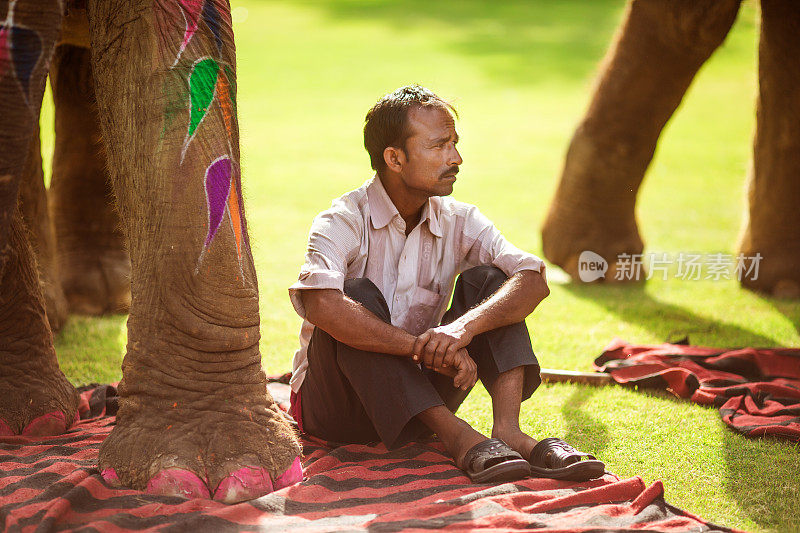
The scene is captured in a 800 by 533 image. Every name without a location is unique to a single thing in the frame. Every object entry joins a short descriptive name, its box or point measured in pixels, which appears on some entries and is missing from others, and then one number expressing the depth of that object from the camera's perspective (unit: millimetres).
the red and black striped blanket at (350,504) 4391
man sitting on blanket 5258
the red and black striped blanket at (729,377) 6387
